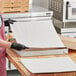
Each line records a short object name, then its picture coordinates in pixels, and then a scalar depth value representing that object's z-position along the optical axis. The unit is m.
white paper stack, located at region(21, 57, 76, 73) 3.54
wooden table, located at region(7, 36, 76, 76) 3.51
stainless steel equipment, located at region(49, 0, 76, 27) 8.89
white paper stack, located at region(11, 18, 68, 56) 4.24
